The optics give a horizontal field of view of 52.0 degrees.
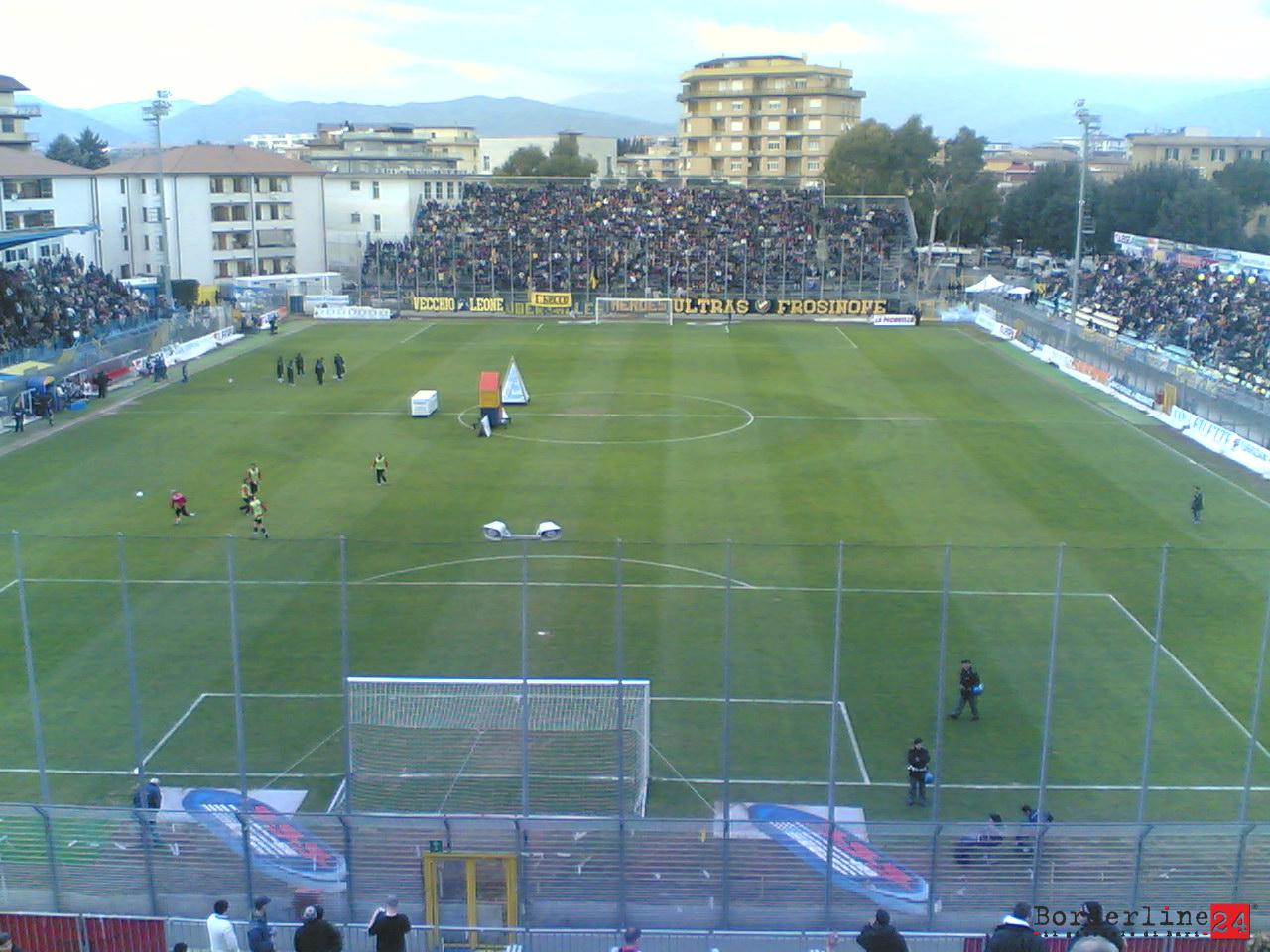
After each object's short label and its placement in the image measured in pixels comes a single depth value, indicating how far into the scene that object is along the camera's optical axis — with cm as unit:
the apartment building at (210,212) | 8338
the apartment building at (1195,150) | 12850
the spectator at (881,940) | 1112
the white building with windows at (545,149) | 16600
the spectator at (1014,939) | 1059
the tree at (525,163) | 12744
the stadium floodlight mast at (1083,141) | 5881
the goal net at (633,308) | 7425
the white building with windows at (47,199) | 7175
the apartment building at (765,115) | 13288
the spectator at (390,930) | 1204
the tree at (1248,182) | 9356
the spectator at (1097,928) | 1152
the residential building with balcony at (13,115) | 9975
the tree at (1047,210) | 10062
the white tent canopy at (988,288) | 7638
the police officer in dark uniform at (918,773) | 1784
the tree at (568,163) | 12531
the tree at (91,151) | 13238
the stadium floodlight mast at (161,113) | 6481
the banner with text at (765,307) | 7488
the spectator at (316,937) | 1136
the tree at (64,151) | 13254
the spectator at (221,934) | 1213
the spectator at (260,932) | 1230
